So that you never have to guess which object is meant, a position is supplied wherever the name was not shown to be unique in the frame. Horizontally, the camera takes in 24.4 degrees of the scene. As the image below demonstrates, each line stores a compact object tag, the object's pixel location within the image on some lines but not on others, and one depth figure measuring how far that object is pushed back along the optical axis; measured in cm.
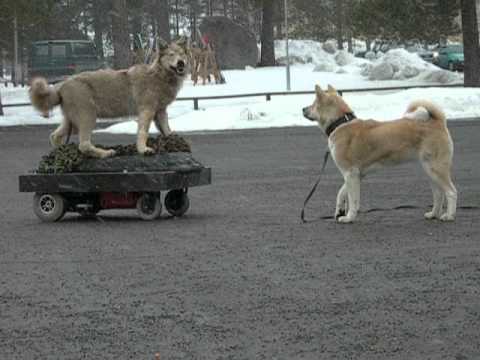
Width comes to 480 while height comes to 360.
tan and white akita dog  1177
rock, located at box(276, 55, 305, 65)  6311
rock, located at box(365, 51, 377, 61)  7685
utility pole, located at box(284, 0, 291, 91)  4382
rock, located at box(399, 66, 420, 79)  5195
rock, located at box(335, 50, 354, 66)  6651
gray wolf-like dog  1284
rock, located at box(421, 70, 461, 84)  4744
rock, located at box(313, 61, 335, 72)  5866
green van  5044
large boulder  5606
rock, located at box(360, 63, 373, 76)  5343
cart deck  1234
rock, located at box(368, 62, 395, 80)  5236
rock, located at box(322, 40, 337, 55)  7341
